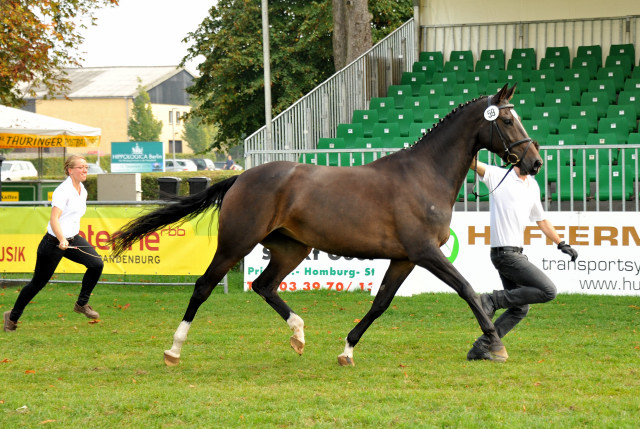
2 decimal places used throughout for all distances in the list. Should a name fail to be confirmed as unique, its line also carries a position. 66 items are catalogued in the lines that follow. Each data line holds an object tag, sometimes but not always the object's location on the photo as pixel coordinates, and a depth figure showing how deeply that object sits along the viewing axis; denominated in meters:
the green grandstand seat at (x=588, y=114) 15.71
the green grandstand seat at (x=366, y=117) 17.26
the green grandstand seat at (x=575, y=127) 15.19
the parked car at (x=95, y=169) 42.01
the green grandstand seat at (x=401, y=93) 18.45
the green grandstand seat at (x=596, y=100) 16.38
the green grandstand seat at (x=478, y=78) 18.19
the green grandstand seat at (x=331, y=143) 15.66
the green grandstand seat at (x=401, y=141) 14.95
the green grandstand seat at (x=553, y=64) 18.58
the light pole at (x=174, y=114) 81.59
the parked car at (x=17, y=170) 43.12
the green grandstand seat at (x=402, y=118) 16.67
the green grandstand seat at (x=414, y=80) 18.91
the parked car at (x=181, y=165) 54.73
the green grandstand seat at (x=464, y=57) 19.62
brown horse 6.94
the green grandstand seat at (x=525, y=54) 19.23
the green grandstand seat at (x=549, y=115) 15.76
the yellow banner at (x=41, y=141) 20.92
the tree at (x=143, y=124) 70.19
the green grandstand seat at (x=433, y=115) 16.28
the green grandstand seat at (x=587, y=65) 18.22
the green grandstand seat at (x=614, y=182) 12.17
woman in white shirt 9.12
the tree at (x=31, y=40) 20.19
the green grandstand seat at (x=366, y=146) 12.73
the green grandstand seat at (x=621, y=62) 18.05
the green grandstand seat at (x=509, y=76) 18.09
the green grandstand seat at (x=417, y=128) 15.46
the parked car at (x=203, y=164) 59.91
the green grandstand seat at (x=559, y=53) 19.02
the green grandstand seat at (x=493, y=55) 19.41
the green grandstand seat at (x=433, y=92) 17.75
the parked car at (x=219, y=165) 65.31
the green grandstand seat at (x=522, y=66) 18.56
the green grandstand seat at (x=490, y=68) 18.53
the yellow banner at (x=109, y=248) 12.65
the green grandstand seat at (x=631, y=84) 16.98
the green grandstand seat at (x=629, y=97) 16.31
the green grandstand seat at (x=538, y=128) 15.01
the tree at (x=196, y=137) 83.31
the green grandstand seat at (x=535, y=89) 17.19
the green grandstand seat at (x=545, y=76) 17.89
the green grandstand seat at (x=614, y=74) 17.49
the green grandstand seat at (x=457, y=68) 18.72
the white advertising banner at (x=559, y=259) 11.34
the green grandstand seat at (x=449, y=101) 17.09
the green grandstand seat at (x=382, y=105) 17.38
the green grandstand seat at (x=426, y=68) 19.48
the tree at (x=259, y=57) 28.02
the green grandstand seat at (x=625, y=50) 18.59
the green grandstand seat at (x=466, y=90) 17.36
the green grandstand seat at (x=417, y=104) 17.13
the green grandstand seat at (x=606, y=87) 17.06
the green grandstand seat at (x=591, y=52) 18.80
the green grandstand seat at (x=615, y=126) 14.98
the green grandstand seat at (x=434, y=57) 19.94
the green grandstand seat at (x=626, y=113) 15.45
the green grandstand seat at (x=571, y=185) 12.21
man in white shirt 7.21
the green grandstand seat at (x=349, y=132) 16.48
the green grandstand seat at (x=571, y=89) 17.05
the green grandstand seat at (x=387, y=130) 15.96
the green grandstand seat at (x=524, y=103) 16.30
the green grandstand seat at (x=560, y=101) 16.61
